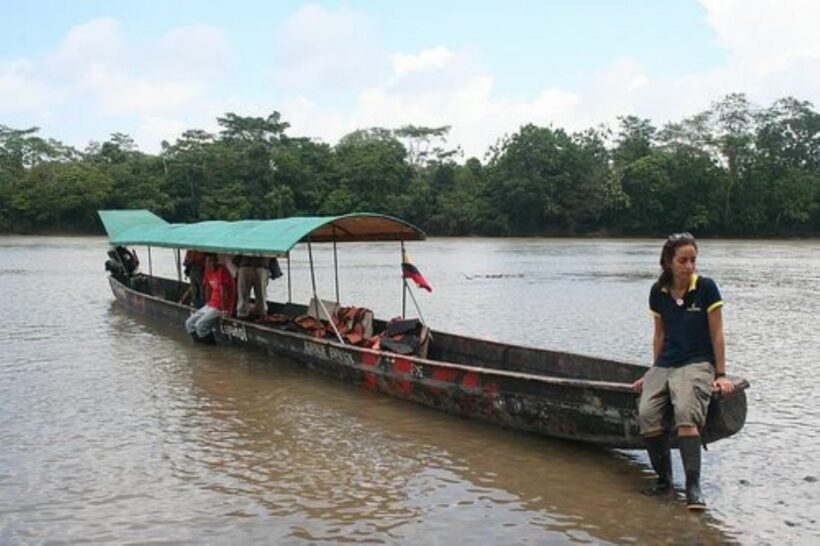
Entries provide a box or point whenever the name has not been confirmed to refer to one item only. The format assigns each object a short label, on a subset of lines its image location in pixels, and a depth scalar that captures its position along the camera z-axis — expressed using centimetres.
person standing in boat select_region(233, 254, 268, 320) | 1251
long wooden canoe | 606
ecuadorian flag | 1013
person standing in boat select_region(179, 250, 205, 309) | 1405
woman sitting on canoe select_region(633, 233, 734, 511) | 532
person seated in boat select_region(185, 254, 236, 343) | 1230
